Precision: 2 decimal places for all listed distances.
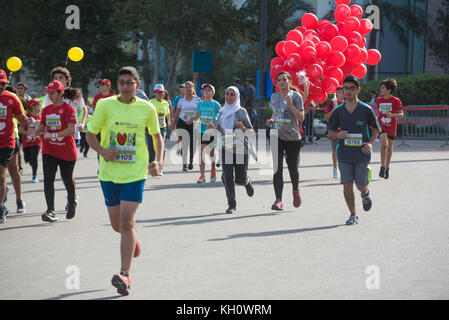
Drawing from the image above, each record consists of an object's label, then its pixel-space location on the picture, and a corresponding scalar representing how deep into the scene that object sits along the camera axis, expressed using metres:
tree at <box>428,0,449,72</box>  38.28
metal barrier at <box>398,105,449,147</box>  26.31
